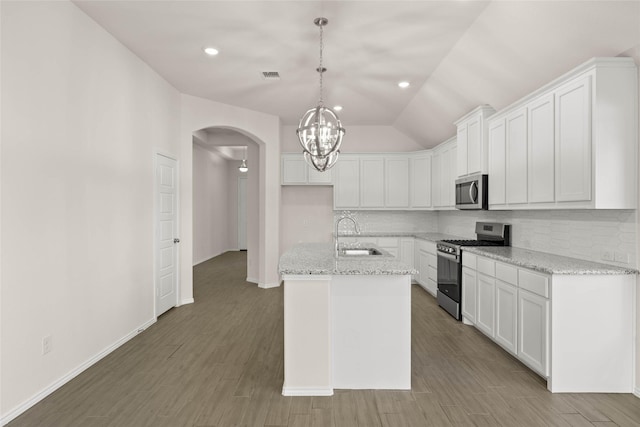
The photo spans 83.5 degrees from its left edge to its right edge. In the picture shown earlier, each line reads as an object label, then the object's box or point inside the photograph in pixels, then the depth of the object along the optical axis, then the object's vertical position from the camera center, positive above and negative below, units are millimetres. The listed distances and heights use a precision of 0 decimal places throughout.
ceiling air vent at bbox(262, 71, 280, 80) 4430 +1719
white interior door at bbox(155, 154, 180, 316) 4562 -315
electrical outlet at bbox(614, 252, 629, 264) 2779 -355
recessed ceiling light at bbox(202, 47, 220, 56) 3775 +1715
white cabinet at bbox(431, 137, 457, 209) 5672 +630
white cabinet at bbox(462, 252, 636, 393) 2678 -904
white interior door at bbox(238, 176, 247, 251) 11883 -53
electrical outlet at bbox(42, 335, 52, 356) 2664 -1002
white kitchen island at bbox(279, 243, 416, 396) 2723 -903
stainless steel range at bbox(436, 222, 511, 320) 4426 -599
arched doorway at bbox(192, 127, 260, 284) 6715 +387
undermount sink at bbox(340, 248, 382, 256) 3957 -445
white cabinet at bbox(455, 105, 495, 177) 4332 +905
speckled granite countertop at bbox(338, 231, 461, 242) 6056 -420
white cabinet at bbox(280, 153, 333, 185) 6746 +744
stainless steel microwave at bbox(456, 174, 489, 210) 4332 +251
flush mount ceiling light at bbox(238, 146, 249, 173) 10955 +1448
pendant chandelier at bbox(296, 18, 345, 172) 3078 +687
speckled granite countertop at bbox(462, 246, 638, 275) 2680 -427
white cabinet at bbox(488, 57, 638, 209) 2662 +588
